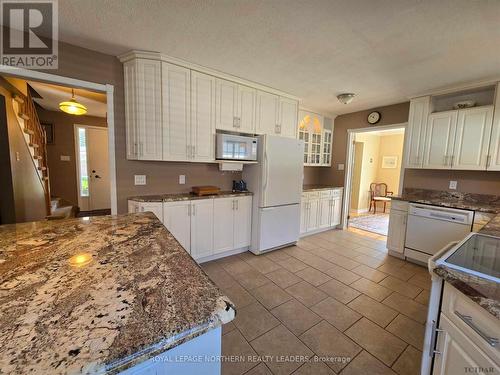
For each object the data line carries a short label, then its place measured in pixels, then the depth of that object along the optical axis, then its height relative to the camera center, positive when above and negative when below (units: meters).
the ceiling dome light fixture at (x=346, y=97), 3.28 +1.09
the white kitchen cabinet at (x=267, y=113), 3.31 +0.83
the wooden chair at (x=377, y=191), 6.57 -0.64
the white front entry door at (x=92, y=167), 5.25 -0.17
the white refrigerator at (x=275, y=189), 3.16 -0.34
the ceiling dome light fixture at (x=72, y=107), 3.33 +0.82
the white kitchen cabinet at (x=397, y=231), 3.18 -0.90
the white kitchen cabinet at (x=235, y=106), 2.95 +0.83
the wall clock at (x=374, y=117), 4.07 +1.00
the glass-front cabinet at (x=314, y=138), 4.37 +0.63
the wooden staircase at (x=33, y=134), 3.19 +0.39
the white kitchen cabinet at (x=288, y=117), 3.56 +0.84
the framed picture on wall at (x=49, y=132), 4.82 +0.60
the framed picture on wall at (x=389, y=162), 6.49 +0.27
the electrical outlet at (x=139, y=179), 2.74 -0.22
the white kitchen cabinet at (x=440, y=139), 3.01 +0.47
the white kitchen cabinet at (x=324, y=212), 4.33 -0.88
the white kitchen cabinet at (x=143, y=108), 2.45 +0.62
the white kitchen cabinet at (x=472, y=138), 2.75 +0.47
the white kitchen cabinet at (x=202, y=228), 2.79 -0.83
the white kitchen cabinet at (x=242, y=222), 3.17 -0.83
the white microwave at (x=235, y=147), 2.95 +0.25
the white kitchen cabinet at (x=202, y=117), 2.75 +0.62
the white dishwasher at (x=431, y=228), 2.62 -0.71
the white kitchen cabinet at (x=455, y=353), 0.84 -0.75
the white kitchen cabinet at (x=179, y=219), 2.60 -0.68
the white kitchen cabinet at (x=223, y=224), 2.98 -0.83
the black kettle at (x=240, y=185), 3.39 -0.31
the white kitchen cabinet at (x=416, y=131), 3.26 +0.62
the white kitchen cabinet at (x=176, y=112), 2.55 +0.62
